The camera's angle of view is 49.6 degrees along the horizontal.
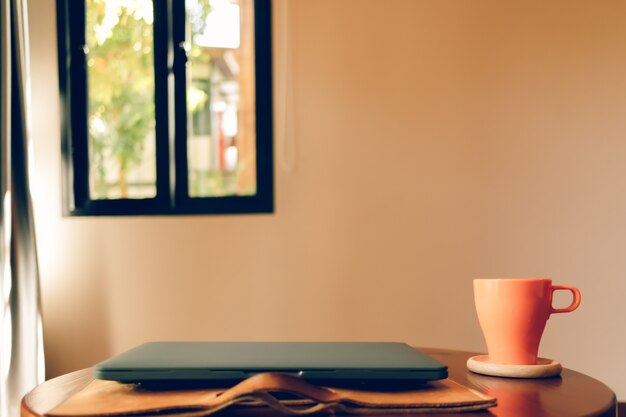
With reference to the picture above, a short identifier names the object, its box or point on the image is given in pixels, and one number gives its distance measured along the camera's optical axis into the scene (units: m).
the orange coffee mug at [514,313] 0.87
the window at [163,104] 2.56
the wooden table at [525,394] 0.70
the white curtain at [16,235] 2.18
